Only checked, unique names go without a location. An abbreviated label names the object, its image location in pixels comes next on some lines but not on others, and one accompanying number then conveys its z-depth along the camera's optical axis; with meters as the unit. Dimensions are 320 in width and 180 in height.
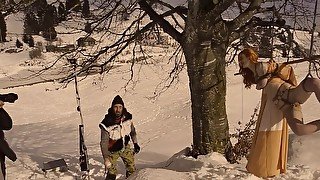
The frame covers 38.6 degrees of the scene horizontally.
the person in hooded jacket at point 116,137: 6.60
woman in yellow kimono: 5.07
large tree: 6.54
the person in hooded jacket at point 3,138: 6.07
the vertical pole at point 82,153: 6.95
